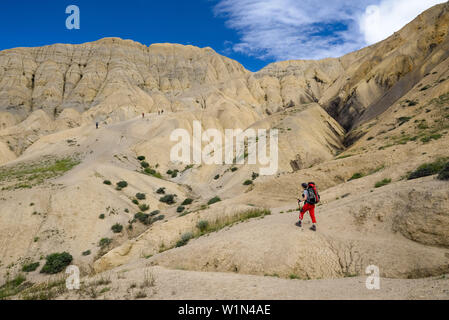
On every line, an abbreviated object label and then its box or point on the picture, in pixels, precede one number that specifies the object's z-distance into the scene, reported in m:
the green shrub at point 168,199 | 32.44
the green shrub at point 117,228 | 24.00
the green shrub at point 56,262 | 18.31
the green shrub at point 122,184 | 31.97
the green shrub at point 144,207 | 29.55
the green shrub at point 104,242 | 21.83
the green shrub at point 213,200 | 23.25
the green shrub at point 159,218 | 25.13
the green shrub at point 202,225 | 14.61
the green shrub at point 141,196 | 31.18
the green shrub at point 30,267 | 18.28
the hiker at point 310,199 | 8.77
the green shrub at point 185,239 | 12.10
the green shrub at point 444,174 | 8.56
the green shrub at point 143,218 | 26.29
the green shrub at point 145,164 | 45.70
